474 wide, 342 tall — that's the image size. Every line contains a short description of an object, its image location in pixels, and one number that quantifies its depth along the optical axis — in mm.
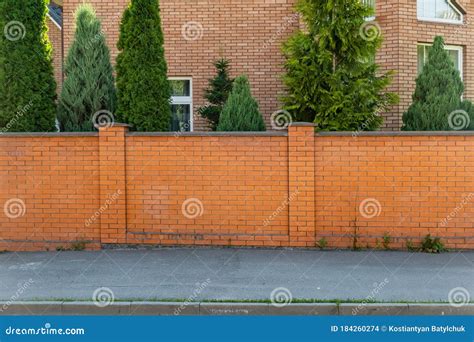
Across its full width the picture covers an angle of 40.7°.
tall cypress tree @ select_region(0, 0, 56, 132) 11570
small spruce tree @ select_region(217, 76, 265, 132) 11844
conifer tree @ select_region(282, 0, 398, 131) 11797
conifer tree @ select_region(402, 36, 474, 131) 12062
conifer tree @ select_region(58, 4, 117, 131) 12094
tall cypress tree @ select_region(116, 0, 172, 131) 11562
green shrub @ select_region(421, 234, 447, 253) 10703
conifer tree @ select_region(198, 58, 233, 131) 14695
